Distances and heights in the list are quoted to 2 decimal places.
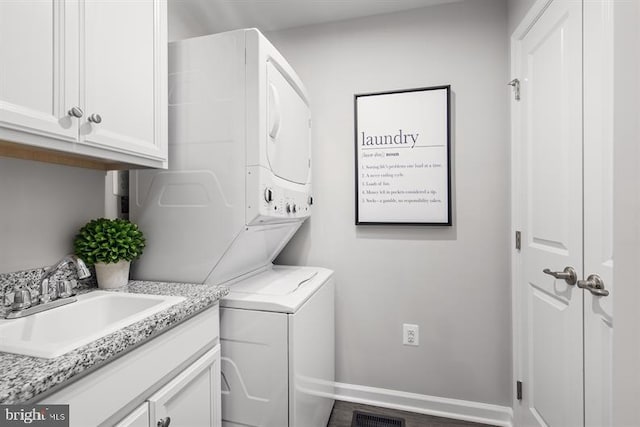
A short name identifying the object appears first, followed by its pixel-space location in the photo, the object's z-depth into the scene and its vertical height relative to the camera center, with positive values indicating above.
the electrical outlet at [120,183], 1.53 +0.16
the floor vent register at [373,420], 1.84 -1.29
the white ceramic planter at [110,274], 1.28 -0.26
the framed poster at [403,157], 1.94 +0.38
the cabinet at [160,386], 0.71 -0.50
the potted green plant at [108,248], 1.25 -0.14
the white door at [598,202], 1.02 +0.04
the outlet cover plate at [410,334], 2.00 -0.80
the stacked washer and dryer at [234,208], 1.30 +0.03
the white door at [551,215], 1.21 -0.01
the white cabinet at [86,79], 0.78 +0.43
